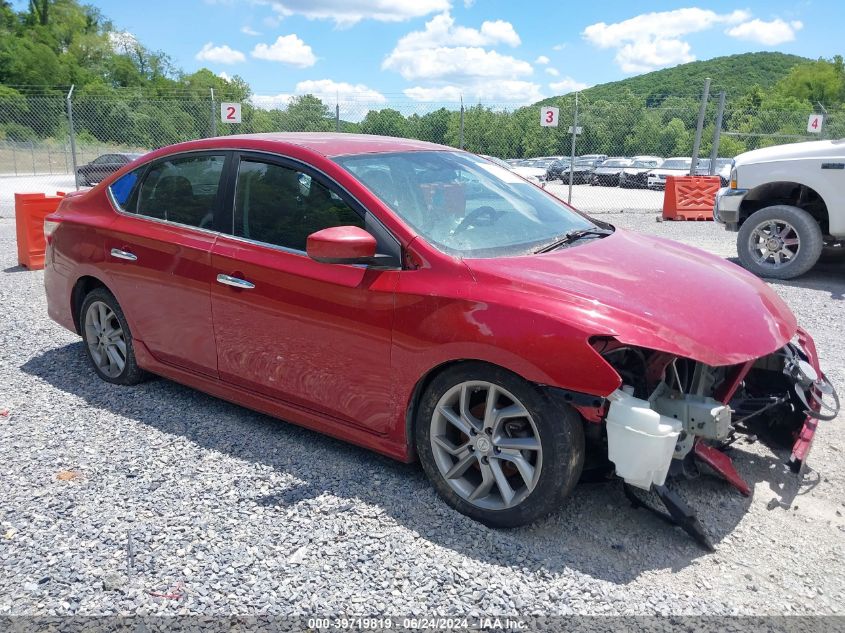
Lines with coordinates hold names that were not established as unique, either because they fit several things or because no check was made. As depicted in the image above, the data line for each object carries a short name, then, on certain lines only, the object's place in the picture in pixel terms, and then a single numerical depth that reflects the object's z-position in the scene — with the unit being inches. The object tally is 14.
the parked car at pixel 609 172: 1159.4
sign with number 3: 585.0
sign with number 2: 573.8
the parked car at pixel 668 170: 1105.4
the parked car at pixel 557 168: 1107.8
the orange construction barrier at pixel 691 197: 584.4
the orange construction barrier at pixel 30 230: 330.3
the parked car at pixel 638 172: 1131.0
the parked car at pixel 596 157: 1148.7
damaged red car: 106.7
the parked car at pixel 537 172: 944.6
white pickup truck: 298.7
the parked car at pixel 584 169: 1205.7
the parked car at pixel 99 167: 766.5
